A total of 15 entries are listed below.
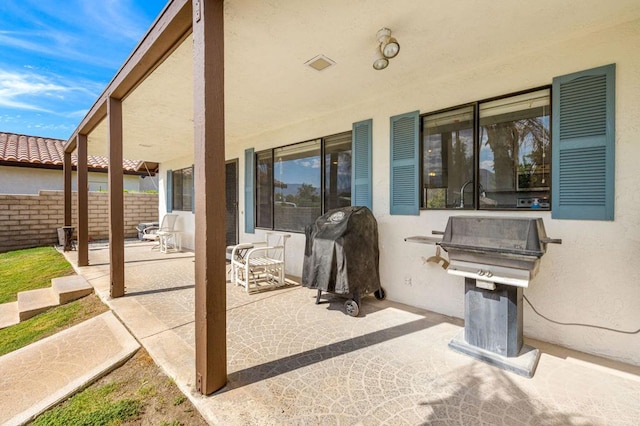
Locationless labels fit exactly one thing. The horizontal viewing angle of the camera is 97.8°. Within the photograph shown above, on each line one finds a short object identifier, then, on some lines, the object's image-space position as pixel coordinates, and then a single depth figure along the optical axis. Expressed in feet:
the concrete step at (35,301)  12.11
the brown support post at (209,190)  6.10
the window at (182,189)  27.81
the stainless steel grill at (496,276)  7.00
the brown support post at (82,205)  17.97
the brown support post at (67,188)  23.49
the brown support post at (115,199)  12.50
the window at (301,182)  14.89
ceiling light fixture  8.03
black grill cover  10.61
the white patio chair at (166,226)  26.17
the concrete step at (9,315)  11.70
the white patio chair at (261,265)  13.98
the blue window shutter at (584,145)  7.82
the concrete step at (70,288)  13.05
